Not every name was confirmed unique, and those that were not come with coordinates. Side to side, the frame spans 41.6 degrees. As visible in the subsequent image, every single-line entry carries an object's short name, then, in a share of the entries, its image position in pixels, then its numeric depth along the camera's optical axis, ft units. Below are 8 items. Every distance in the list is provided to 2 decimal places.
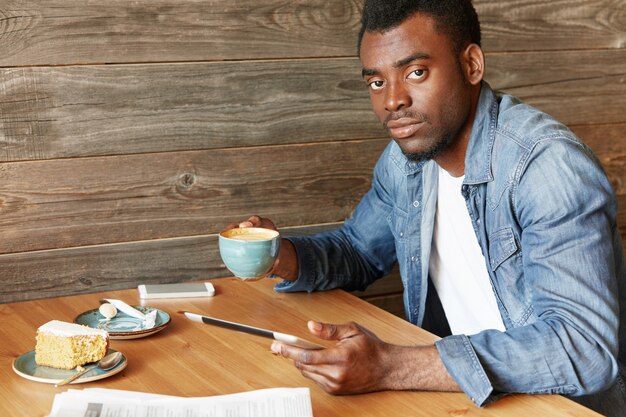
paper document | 3.53
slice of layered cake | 4.00
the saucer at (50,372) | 3.90
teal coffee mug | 4.64
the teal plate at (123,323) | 4.50
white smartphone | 5.30
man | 3.92
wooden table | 3.74
